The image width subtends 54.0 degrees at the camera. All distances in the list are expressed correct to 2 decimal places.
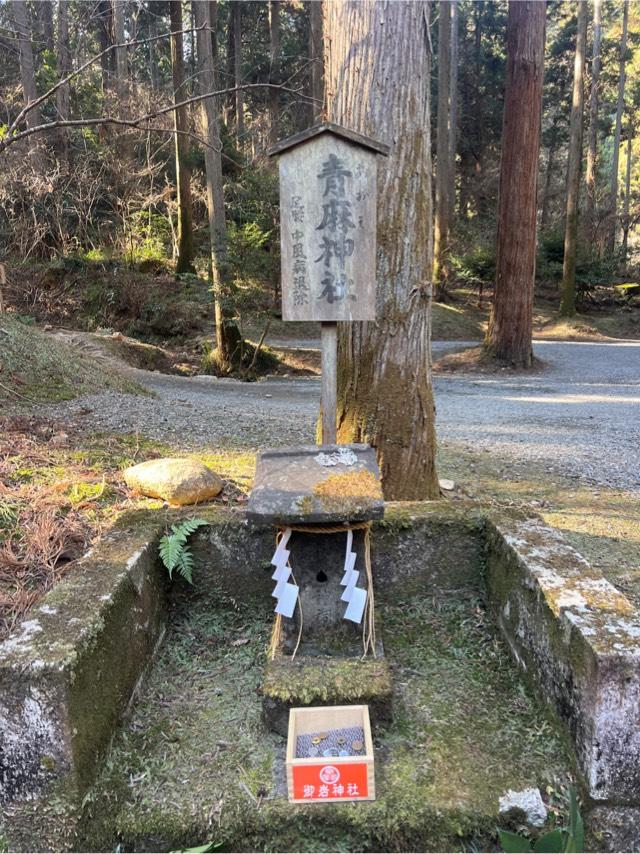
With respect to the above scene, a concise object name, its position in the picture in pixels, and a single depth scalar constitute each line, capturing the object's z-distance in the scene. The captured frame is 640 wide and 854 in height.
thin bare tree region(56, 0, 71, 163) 13.58
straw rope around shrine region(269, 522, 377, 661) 2.27
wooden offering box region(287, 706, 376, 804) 1.83
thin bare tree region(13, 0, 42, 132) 12.32
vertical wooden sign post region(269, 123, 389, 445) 2.55
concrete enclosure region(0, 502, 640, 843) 1.77
